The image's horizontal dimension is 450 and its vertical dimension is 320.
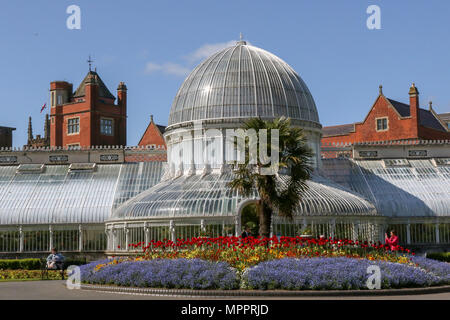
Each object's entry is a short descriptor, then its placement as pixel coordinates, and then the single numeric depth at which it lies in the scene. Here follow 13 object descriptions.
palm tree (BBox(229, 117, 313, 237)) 29.35
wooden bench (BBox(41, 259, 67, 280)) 32.02
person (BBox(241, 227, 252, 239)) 32.25
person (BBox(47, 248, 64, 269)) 32.34
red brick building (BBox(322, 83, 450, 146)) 75.56
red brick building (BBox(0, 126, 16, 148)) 91.75
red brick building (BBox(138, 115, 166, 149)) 81.21
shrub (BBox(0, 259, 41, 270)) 38.69
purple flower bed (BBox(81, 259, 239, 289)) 23.19
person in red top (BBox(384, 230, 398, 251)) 30.33
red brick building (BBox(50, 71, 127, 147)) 80.12
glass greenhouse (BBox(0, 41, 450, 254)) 38.53
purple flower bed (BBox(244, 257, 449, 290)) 22.69
